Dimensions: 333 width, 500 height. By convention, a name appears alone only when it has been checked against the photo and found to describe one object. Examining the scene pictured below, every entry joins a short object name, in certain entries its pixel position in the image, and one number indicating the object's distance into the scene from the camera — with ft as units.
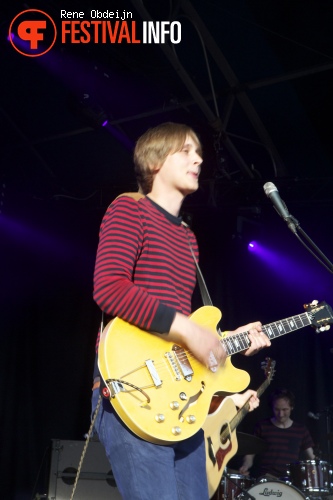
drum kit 20.49
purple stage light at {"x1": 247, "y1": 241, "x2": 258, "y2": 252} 30.63
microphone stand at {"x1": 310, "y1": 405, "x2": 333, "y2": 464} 23.50
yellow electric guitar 7.06
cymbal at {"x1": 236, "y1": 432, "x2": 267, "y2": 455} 21.53
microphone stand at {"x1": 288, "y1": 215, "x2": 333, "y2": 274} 9.98
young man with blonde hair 7.05
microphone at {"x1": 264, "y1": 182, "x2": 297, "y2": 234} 10.13
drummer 26.71
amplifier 19.91
